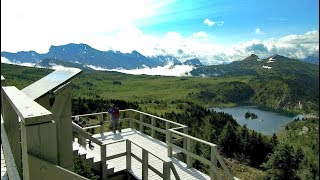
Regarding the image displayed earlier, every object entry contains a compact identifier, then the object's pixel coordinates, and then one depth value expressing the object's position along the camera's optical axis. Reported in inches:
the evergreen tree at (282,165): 693.6
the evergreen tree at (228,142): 1095.2
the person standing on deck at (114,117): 438.1
